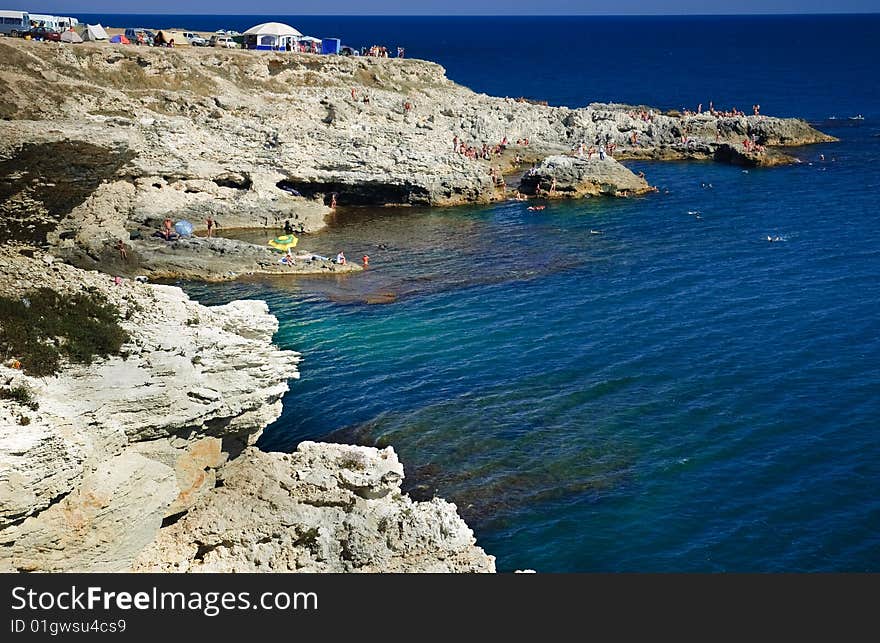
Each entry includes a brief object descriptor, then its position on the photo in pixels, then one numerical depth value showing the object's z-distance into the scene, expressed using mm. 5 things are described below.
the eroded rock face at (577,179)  77938
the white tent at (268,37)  107000
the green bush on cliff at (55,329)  20047
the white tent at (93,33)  98125
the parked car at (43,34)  91625
